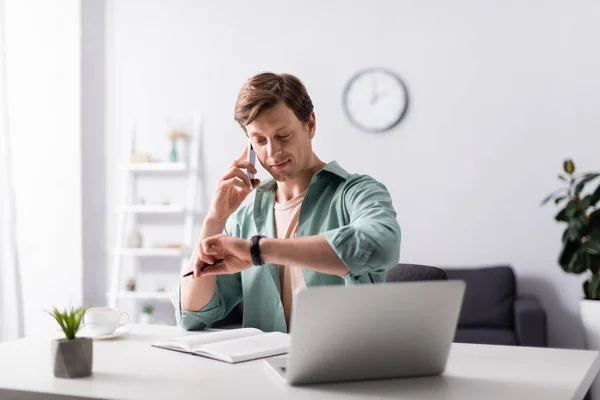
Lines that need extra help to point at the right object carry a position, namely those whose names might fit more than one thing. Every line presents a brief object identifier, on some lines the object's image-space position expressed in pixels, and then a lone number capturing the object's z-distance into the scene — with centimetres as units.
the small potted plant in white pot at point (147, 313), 437
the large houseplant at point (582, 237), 323
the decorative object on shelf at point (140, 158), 446
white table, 100
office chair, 193
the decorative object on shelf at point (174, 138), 441
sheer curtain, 393
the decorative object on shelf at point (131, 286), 443
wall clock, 413
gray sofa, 335
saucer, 149
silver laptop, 96
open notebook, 124
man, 163
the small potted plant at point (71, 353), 111
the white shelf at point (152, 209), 430
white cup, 149
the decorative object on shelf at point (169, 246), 431
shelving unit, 434
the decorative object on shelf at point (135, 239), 447
